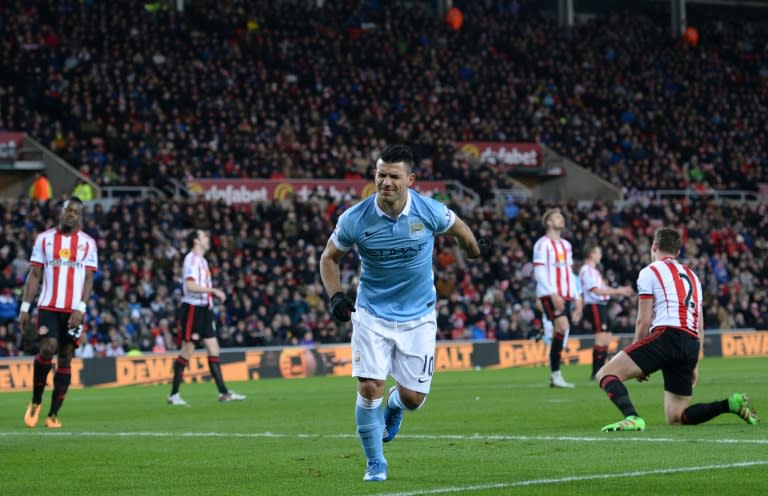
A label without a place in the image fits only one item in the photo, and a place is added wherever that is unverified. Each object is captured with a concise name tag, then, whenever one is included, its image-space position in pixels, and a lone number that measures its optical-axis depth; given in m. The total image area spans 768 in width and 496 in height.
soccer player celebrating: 16.11
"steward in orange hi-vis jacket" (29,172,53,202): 61.89
